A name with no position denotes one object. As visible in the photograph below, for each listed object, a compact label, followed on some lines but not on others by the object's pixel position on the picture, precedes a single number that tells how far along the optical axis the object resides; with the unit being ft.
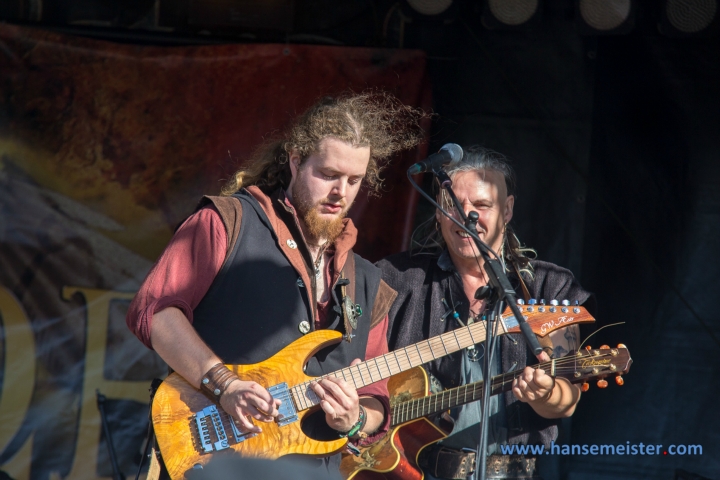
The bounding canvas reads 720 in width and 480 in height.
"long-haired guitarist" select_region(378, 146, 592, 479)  22.49
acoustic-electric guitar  22.08
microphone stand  14.80
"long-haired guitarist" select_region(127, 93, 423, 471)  17.34
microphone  17.49
